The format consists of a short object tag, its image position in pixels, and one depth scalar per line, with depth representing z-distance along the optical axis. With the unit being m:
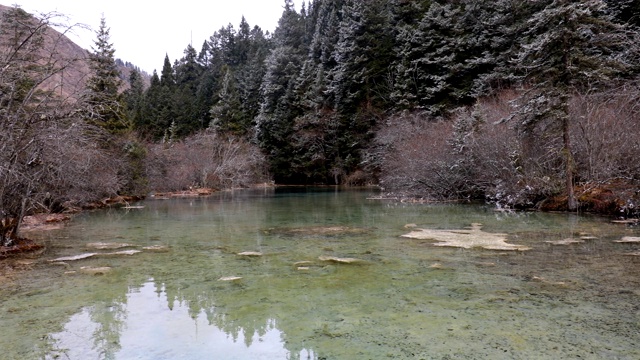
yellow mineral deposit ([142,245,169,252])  9.50
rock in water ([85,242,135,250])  9.90
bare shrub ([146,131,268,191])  34.38
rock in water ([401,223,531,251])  9.16
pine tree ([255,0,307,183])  49.94
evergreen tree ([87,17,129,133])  26.33
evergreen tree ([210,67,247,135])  51.88
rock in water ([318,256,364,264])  7.90
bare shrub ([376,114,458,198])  22.75
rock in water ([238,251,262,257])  8.77
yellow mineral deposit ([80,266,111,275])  7.41
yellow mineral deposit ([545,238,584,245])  9.40
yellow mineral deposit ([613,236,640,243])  9.38
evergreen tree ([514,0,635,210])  14.80
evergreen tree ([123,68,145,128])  59.77
